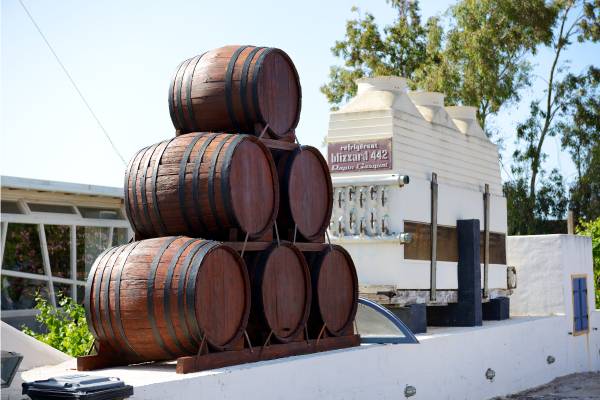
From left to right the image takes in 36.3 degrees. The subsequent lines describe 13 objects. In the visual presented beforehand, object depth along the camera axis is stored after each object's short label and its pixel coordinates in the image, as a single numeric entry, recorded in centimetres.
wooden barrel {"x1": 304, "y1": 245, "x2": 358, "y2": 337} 841
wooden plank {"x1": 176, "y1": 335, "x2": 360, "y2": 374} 667
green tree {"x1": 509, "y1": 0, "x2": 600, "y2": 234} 3353
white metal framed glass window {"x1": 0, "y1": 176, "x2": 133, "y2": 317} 1365
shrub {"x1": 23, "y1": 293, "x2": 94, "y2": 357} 952
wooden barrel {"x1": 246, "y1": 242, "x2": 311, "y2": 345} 754
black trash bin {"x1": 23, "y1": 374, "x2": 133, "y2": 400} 541
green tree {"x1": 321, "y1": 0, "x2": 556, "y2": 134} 3081
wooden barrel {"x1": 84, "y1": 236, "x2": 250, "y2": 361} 670
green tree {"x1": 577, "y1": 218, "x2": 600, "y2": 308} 1981
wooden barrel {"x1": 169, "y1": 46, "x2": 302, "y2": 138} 788
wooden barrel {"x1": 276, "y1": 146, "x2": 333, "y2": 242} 817
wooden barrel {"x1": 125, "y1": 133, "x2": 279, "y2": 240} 723
